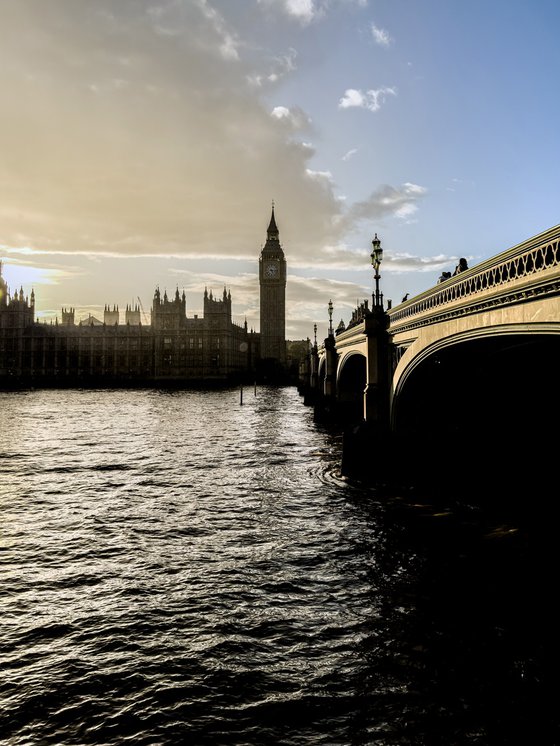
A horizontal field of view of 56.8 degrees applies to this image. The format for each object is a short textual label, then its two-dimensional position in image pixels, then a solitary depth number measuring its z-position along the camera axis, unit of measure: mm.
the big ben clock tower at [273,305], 181250
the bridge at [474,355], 10523
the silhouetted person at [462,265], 17922
